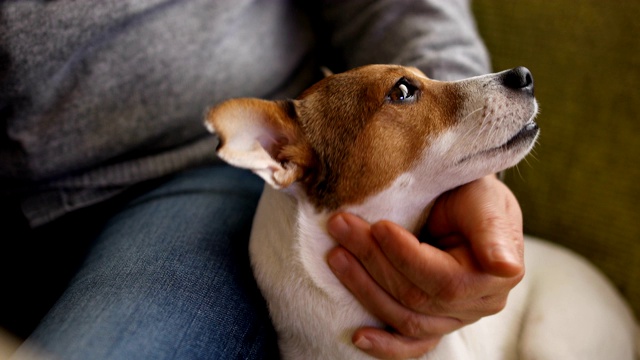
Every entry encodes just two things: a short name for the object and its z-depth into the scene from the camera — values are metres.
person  0.46
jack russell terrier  0.47
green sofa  0.61
